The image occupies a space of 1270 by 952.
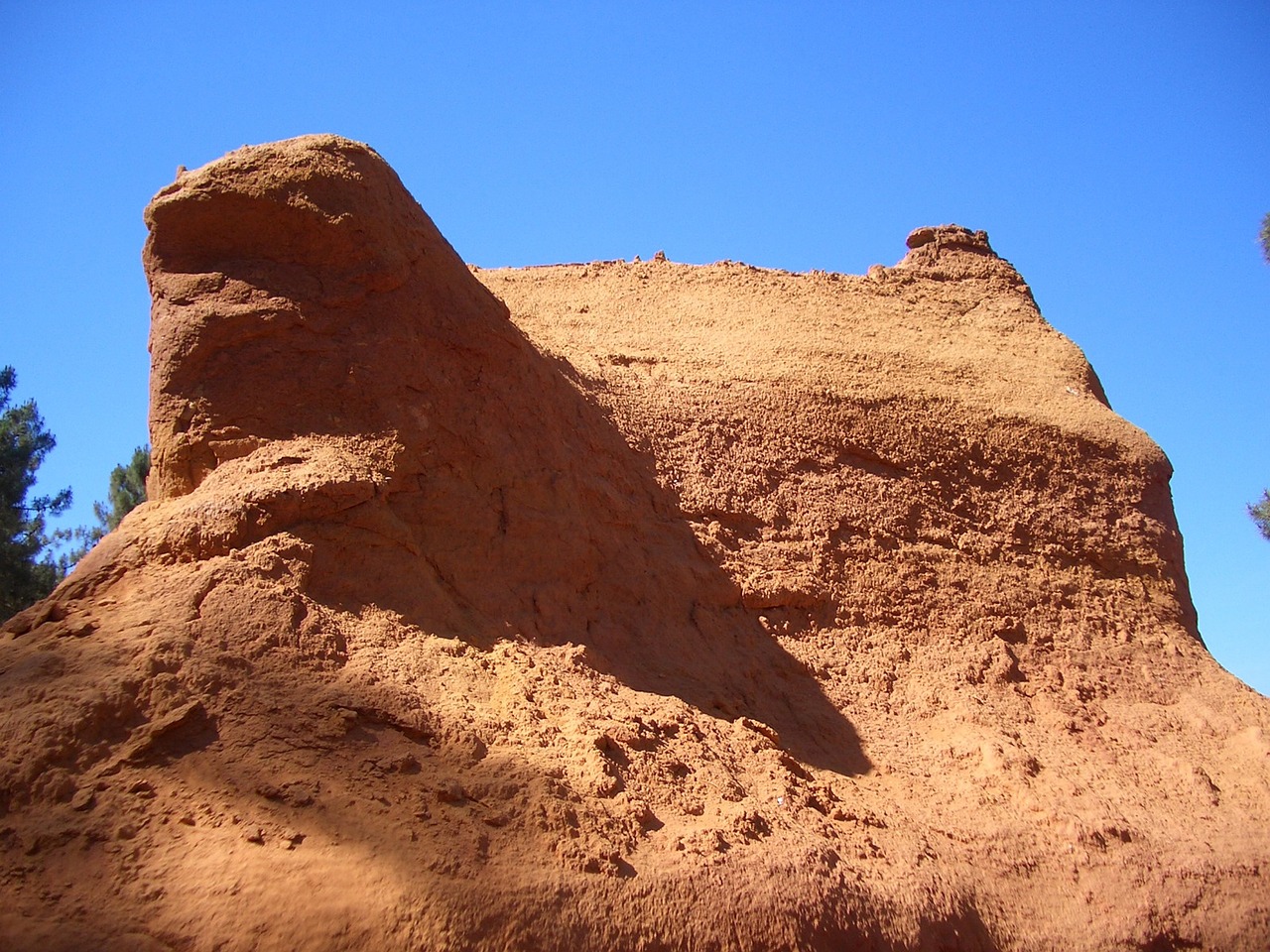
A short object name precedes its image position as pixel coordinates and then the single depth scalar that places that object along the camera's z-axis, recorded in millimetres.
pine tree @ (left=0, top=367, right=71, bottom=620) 15953
